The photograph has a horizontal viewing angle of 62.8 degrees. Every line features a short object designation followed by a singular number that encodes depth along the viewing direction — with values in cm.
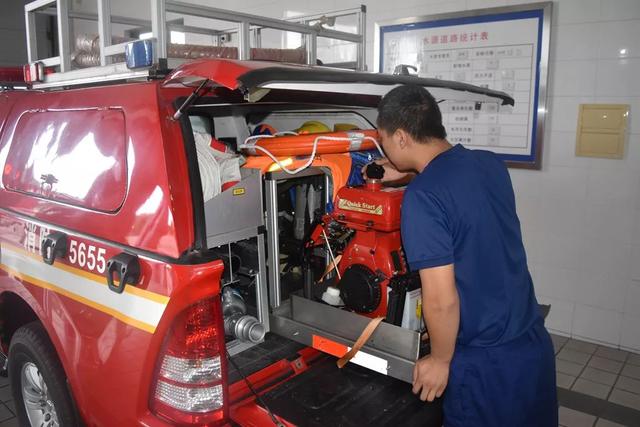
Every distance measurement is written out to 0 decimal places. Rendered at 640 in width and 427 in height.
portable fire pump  222
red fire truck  174
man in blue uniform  184
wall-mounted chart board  439
